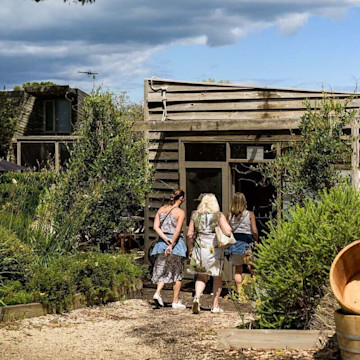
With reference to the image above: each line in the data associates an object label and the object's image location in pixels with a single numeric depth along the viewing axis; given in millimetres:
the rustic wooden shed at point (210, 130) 12484
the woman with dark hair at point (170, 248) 10617
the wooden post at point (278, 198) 12000
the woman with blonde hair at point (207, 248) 10164
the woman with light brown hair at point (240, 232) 11047
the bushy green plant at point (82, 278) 9898
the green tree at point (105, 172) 12516
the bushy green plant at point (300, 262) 7270
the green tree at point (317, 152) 11398
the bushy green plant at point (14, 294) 9581
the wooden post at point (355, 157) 11672
